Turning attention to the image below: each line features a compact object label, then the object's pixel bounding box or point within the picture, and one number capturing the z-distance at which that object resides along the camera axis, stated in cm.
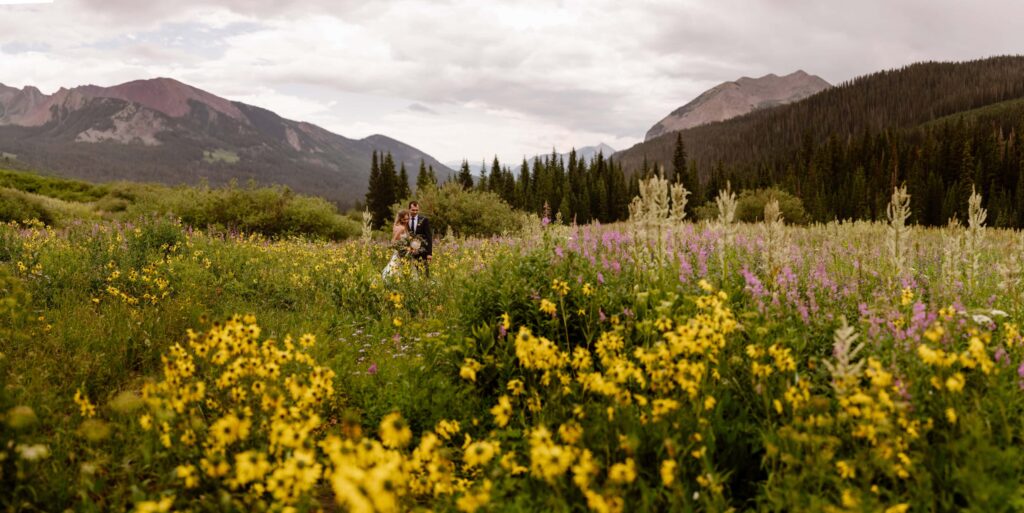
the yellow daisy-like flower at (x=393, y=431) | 262
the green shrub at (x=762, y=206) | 5010
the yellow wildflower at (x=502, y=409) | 329
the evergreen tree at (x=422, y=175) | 6591
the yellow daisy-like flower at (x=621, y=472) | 271
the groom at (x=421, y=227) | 1302
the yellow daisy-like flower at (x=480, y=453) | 266
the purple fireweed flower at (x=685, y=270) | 642
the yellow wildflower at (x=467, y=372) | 374
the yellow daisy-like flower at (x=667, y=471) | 286
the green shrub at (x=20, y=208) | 2458
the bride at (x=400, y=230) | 1204
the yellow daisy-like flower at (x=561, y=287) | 520
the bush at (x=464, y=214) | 3067
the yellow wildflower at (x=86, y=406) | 356
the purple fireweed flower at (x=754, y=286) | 539
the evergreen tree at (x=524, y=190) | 8875
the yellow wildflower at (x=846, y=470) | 309
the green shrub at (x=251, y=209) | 2981
